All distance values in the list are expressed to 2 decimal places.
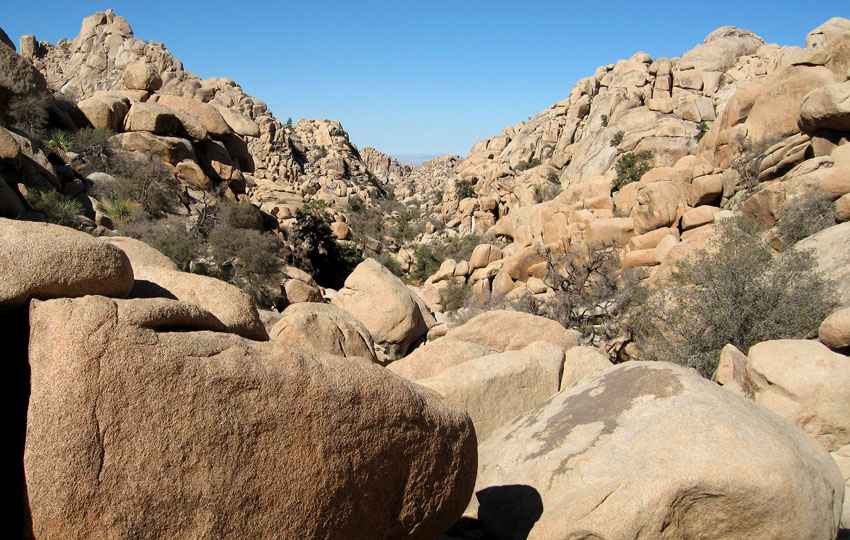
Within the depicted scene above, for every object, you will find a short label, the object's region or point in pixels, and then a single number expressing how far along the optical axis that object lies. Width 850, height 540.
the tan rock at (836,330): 6.61
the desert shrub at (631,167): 28.94
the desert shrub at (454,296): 22.91
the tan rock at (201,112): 25.83
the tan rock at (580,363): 6.49
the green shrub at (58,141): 20.80
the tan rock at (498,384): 5.79
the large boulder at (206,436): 2.33
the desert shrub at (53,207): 15.07
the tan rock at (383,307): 12.84
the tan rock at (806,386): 5.84
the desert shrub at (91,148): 21.41
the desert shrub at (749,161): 17.98
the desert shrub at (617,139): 35.34
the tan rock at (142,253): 5.65
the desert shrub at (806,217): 13.05
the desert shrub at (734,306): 8.94
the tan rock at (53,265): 2.62
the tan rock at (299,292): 19.28
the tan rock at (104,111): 23.34
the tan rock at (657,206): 20.06
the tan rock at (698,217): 18.81
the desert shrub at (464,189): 46.12
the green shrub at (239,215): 21.85
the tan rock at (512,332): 8.91
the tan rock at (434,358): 7.39
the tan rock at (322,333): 7.52
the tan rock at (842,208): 12.97
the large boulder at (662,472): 3.36
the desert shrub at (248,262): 18.30
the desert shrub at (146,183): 20.62
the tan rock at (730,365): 7.12
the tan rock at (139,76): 26.69
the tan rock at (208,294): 3.76
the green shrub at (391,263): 31.89
